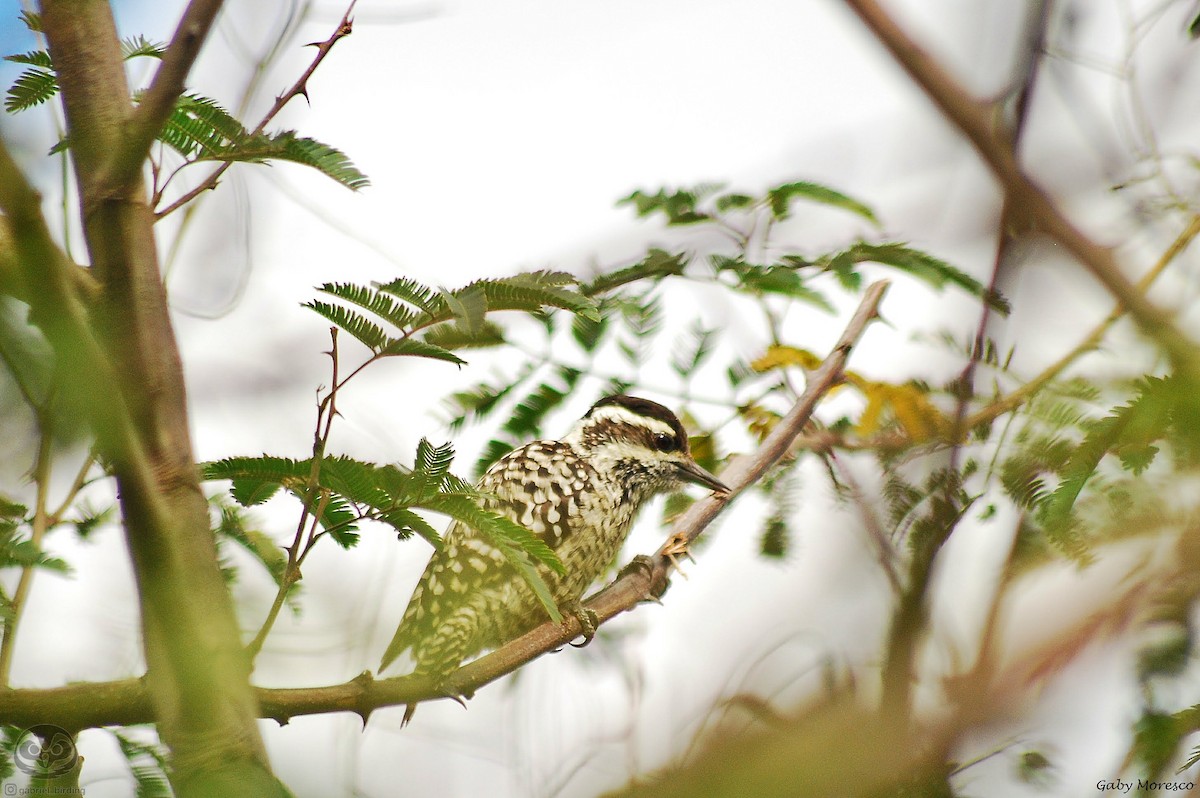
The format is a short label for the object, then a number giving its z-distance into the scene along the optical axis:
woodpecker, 7.20
